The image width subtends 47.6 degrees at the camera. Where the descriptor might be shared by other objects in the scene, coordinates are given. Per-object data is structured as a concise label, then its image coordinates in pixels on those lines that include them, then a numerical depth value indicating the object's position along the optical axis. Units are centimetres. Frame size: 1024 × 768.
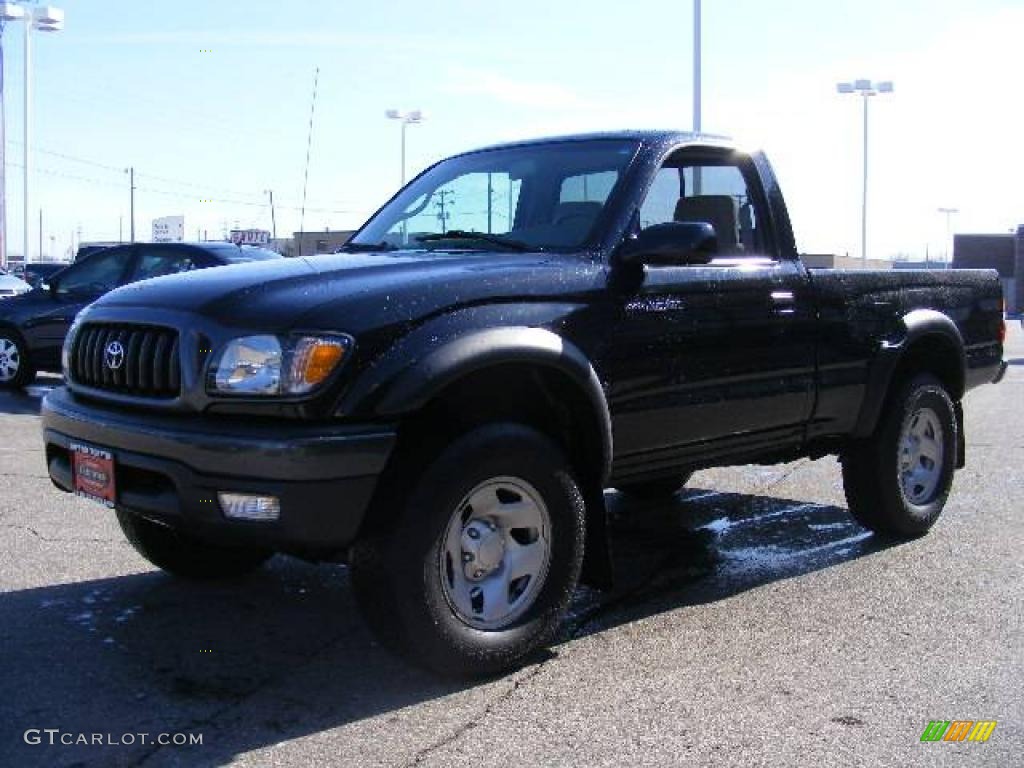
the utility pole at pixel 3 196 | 4641
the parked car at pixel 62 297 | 1170
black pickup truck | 357
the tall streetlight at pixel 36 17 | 4573
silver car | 2167
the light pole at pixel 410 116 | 4741
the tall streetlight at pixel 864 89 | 4244
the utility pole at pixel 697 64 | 2533
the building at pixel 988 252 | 8044
